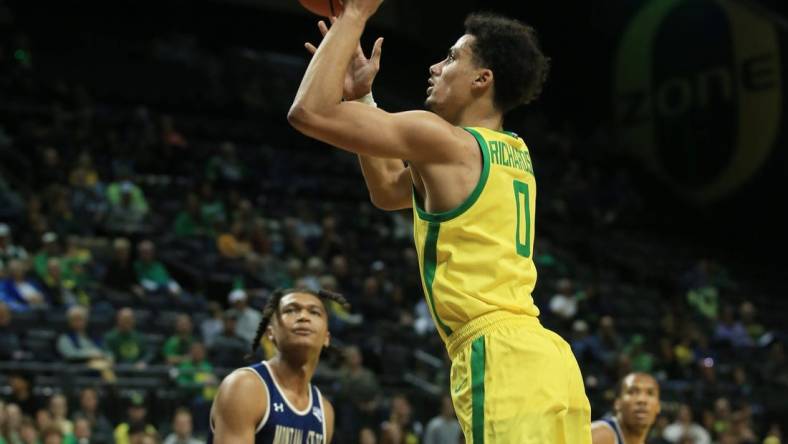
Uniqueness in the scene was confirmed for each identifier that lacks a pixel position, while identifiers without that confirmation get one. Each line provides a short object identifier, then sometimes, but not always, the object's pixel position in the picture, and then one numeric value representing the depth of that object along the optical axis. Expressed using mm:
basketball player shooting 6153
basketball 6950
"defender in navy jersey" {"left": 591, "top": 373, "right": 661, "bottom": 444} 11531
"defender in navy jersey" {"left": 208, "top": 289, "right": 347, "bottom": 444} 9180
